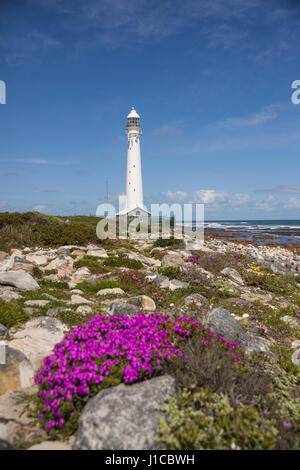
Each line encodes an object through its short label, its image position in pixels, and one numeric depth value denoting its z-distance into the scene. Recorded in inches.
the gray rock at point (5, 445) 118.2
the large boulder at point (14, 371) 160.1
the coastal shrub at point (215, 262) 499.8
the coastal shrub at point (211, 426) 118.7
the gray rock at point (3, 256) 537.0
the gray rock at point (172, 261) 497.7
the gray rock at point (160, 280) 384.8
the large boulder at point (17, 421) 127.9
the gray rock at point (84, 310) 274.3
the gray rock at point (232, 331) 213.0
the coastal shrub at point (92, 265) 455.8
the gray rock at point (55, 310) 263.2
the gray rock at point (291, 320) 294.6
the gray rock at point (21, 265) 428.5
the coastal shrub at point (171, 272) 428.5
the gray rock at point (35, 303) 283.0
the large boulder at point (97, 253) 563.5
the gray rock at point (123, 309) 257.2
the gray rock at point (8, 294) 294.4
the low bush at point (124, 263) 498.0
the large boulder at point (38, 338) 182.7
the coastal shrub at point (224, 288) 372.2
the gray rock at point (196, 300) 305.7
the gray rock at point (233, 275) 467.8
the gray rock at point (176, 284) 370.6
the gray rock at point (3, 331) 215.9
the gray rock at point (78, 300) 310.1
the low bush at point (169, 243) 733.5
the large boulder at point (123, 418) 117.6
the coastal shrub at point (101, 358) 136.7
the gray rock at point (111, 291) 348.2
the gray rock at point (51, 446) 121.9
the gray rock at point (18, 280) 341.7
